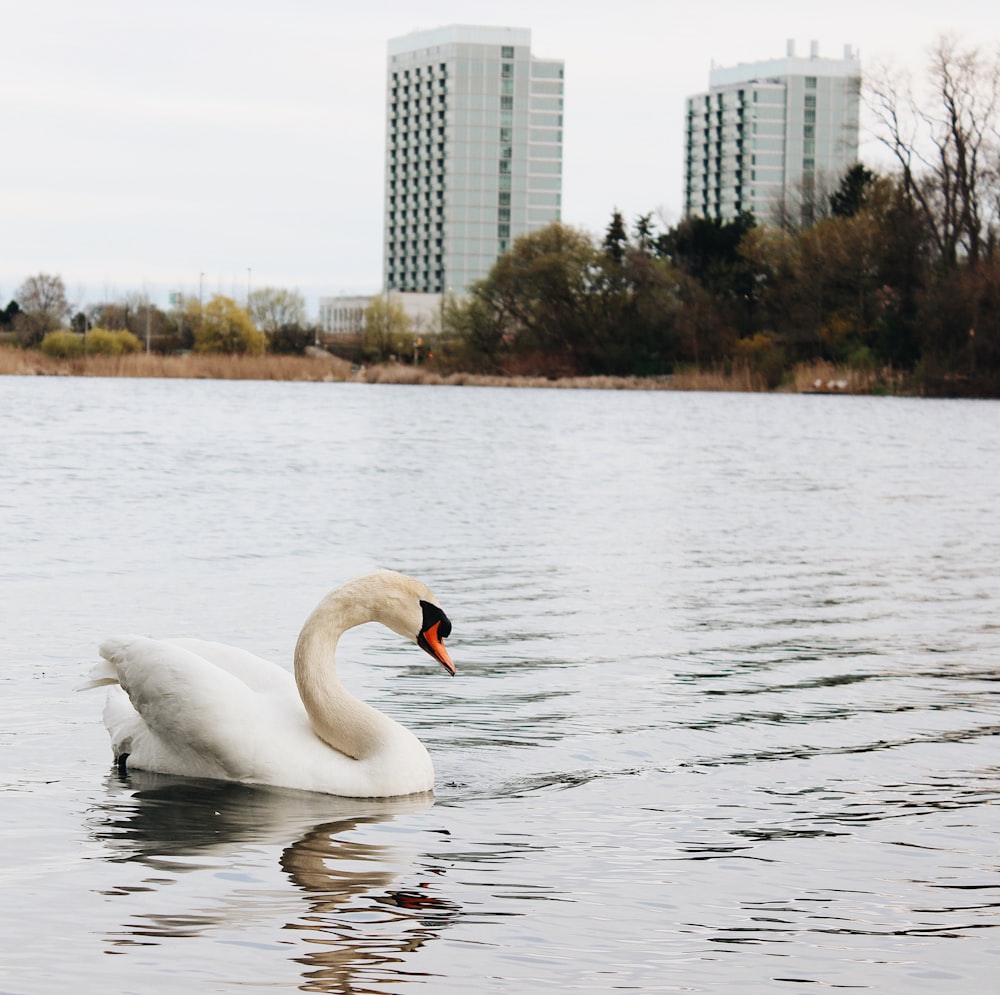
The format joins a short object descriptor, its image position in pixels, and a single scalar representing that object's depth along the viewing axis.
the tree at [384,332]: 119.42
